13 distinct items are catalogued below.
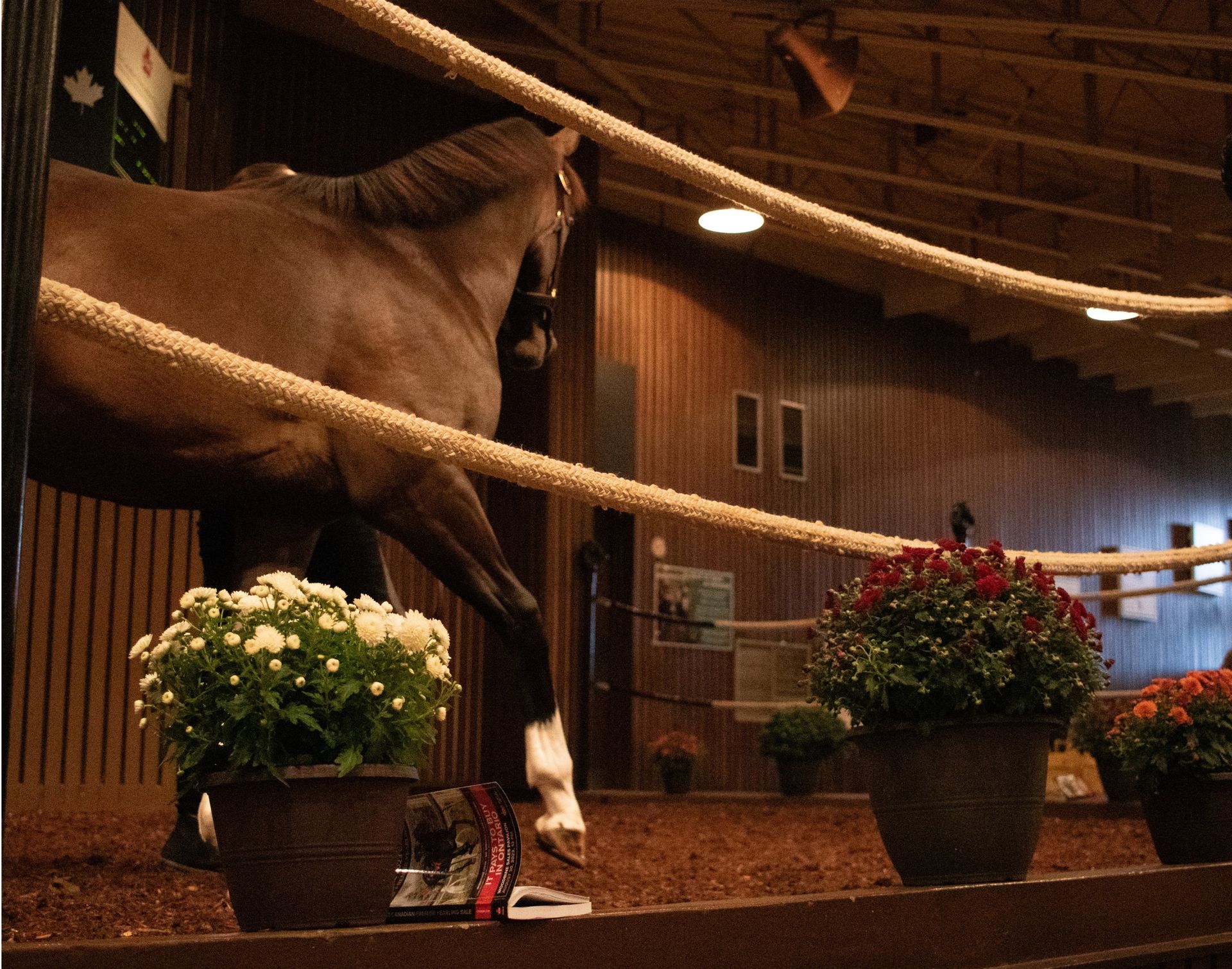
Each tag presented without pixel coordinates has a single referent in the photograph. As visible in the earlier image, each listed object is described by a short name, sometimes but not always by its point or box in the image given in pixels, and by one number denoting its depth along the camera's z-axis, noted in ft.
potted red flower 5.84
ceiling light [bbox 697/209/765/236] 24.64
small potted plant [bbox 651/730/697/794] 28.45
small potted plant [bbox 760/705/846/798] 29.60
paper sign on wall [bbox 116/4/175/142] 13.67
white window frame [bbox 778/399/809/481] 35.65
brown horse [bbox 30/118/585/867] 6.57
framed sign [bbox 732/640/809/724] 33.27
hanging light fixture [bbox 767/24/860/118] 19.80
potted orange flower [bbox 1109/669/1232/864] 7.41
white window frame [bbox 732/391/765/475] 34.60
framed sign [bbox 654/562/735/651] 31.68
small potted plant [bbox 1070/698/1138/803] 17.13
